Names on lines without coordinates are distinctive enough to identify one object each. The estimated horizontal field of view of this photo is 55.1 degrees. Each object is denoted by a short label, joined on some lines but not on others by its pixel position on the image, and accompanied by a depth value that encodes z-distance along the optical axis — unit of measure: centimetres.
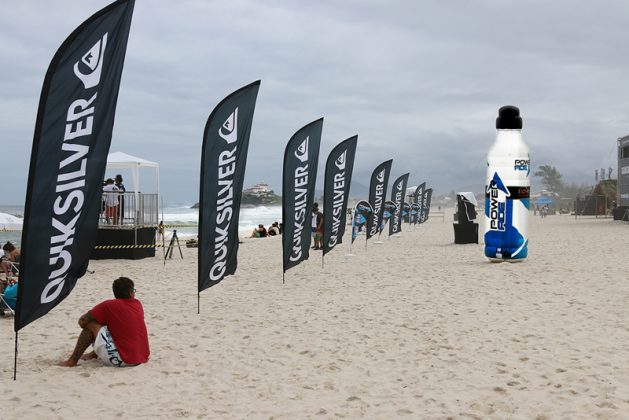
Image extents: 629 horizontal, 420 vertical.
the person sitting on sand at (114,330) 578
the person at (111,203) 1658
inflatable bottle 1380
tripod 1663
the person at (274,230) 3045
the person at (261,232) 2873
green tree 14362
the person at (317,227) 1914
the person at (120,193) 1660
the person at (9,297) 841
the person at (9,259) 978
